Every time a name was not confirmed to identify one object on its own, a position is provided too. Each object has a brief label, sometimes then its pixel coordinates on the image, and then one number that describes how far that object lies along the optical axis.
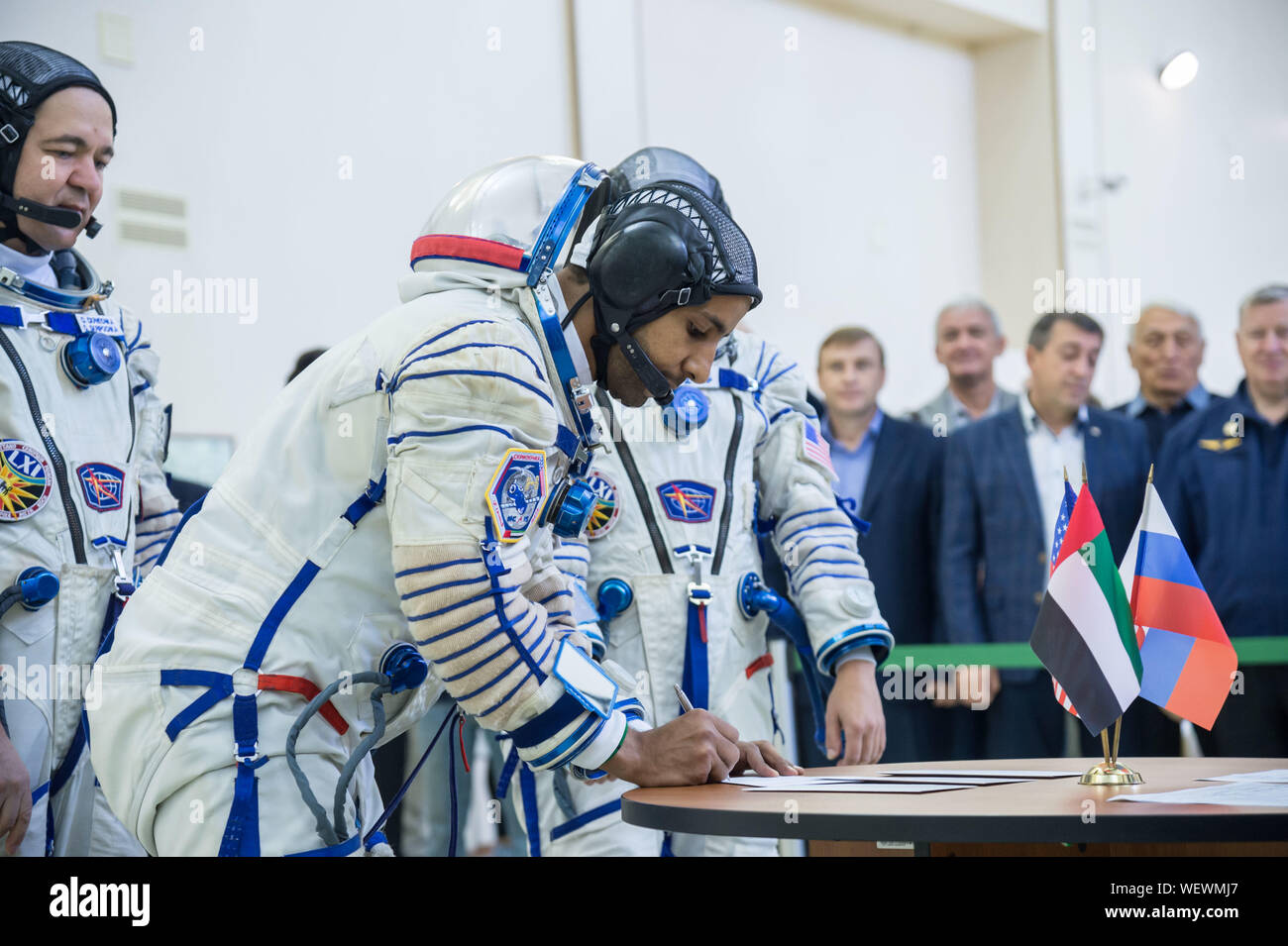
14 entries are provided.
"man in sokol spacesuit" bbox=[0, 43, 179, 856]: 2.45
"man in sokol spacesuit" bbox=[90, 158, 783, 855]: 1.71
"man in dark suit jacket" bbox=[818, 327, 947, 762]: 4.57
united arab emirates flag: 1.85
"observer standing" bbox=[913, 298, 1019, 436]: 5.37
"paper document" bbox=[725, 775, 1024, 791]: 1.91
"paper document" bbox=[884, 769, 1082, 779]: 1.99
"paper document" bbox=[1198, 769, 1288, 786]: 1.85
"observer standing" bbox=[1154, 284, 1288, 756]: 4.23
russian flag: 1.96
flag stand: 1.82
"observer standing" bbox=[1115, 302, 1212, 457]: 5.14
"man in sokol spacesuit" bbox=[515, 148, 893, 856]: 2.64
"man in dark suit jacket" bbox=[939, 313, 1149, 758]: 4.46
